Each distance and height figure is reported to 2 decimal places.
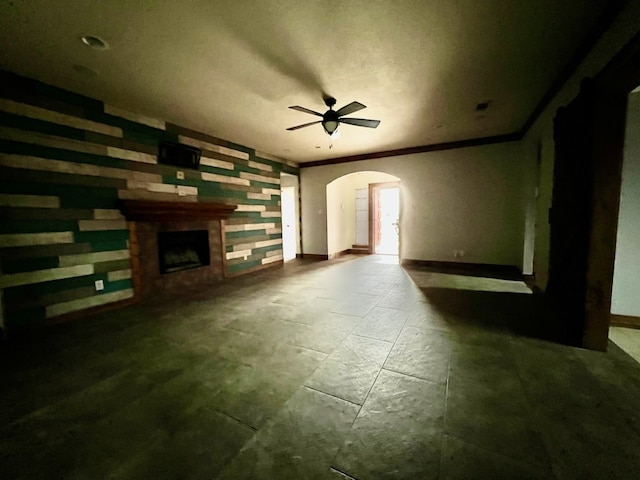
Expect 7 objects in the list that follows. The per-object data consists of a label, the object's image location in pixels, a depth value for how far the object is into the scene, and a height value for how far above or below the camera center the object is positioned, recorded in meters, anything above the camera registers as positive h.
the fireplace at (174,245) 3.49 -0.39
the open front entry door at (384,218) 7.86 -0.03
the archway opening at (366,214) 7.55 +0.10
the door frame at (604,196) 1.87 +0.13
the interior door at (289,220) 7.10 -0.04
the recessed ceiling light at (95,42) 2.07 +1.53
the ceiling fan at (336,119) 2.94 +1.25
